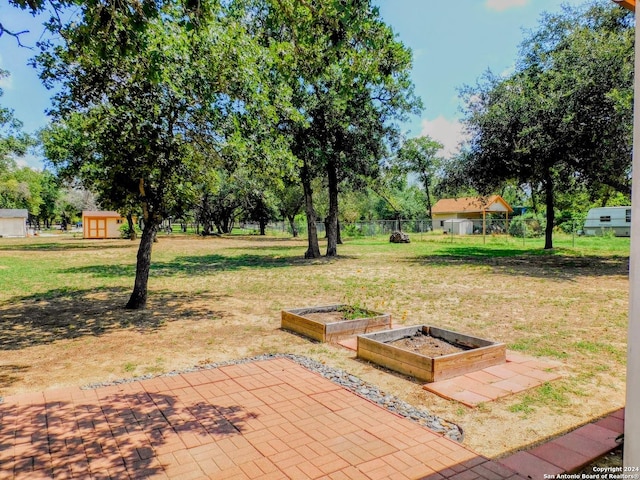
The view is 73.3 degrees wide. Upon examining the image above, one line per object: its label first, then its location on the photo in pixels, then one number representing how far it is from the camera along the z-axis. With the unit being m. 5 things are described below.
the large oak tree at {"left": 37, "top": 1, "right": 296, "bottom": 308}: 6.91
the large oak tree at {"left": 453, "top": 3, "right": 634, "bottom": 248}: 14.11
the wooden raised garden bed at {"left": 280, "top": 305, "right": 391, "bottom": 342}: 6.16
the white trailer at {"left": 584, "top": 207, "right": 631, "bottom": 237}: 32.12
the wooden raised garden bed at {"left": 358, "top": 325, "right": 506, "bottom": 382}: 4.55
